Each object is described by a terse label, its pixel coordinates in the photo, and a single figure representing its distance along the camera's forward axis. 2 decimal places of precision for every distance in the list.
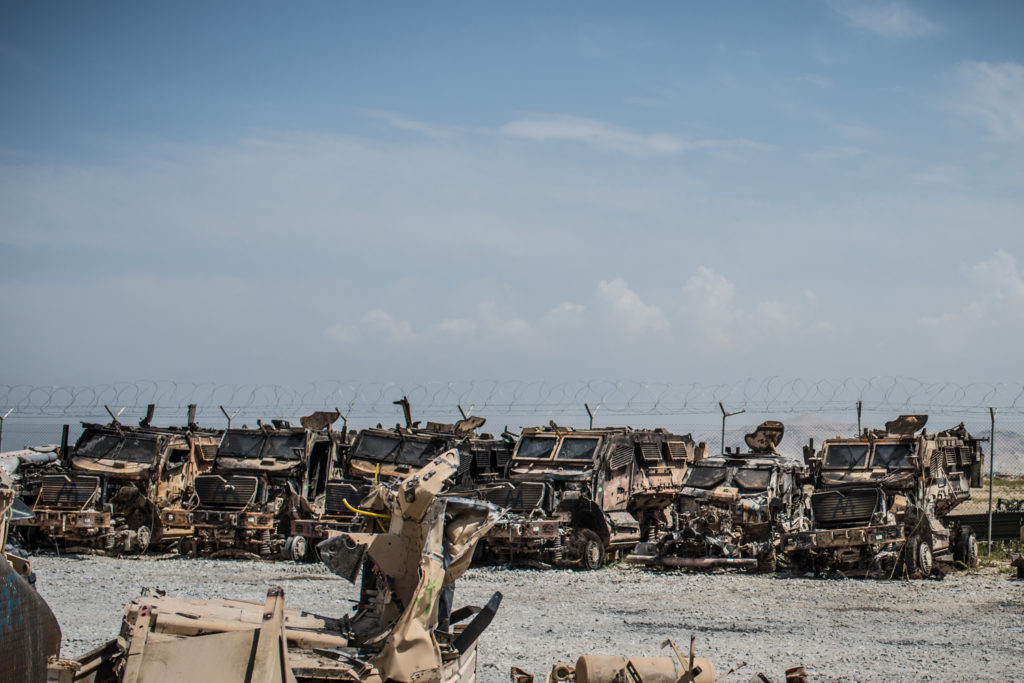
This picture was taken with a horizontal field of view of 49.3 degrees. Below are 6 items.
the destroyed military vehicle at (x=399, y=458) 18.31
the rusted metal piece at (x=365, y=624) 5.06
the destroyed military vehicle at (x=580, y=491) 17.12
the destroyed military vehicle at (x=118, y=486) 18.00
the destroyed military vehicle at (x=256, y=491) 17.89
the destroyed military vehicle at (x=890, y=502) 15.70
